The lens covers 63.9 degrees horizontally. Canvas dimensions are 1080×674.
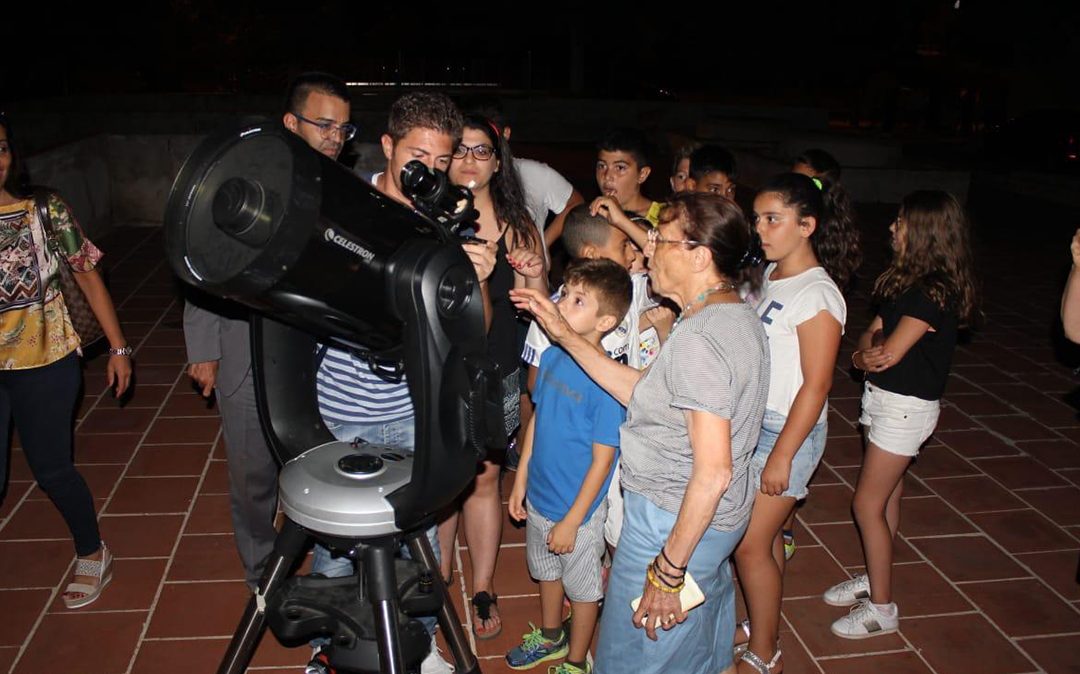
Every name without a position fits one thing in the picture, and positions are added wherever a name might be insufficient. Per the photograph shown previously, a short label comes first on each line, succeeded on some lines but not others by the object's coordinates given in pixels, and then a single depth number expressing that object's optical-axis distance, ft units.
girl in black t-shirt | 10.59
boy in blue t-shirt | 9.00
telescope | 5.52
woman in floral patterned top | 10.18
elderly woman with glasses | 7.17
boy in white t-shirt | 9.84
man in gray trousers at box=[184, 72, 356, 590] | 9.87
